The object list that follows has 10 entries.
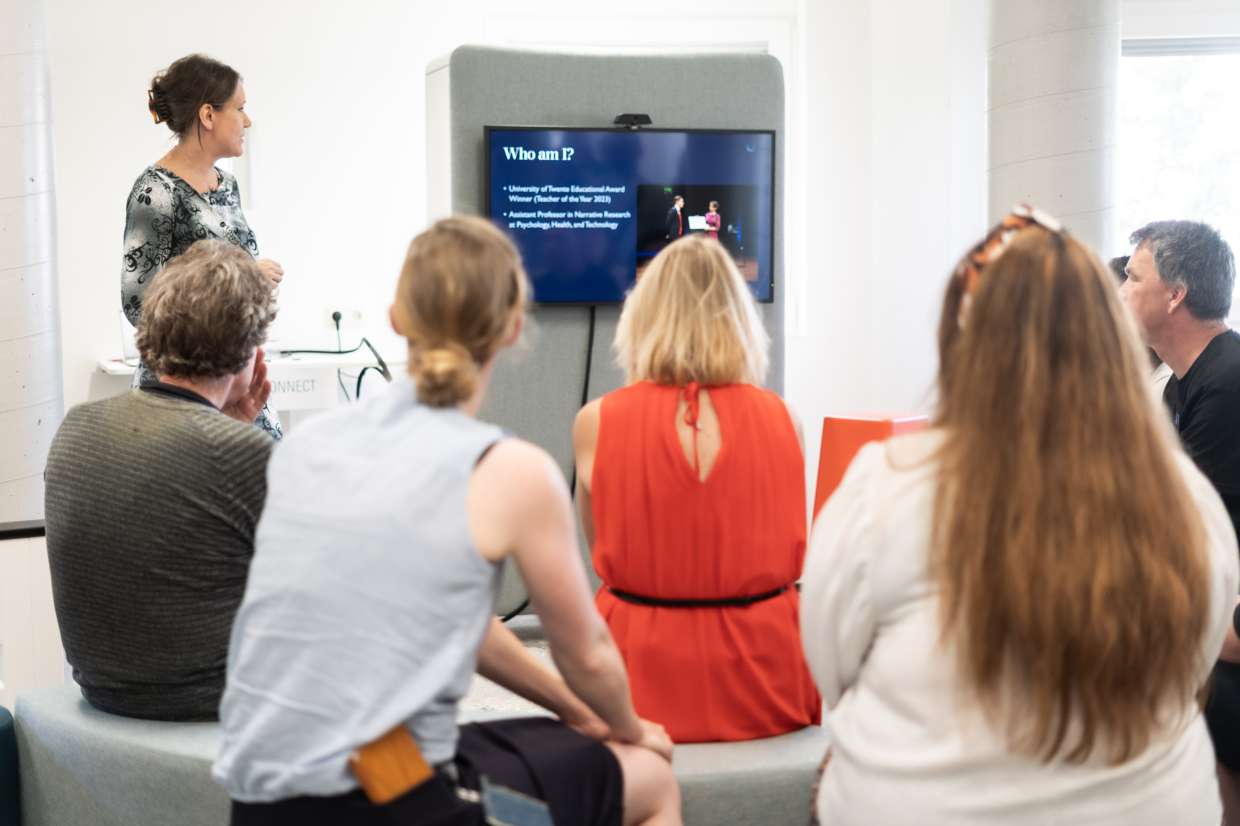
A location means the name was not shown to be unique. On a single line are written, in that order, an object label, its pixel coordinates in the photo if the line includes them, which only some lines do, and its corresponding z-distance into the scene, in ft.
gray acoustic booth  11.89
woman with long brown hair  4.63
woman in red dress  7.55
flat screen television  11.91
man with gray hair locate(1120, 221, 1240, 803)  9.64
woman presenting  10.34
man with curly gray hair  6.97
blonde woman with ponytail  4.75
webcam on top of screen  12.09
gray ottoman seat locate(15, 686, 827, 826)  7.38
